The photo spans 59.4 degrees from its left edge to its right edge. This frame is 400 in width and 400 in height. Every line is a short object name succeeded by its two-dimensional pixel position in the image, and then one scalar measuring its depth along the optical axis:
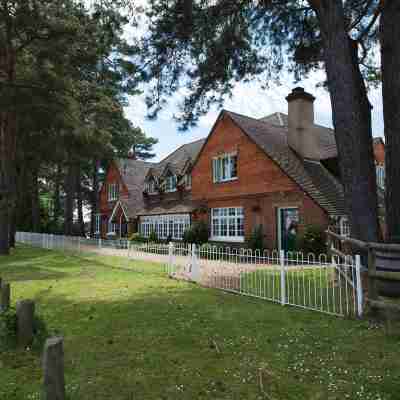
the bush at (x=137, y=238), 27.82
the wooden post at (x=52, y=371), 3.08
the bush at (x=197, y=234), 22.25
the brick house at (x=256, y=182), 17.98
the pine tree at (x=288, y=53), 8.22
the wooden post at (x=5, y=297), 5.97
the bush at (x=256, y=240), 18.58
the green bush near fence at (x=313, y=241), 16.19
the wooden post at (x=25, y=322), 5.02
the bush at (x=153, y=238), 26.56
